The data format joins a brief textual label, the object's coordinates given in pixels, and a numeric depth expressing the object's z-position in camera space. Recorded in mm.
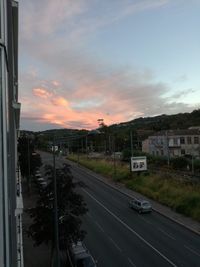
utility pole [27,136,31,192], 27971
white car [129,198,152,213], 20569
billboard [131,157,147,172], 32298
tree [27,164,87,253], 12254
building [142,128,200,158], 56739
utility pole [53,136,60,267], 9620
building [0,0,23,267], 3095
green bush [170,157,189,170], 37087
